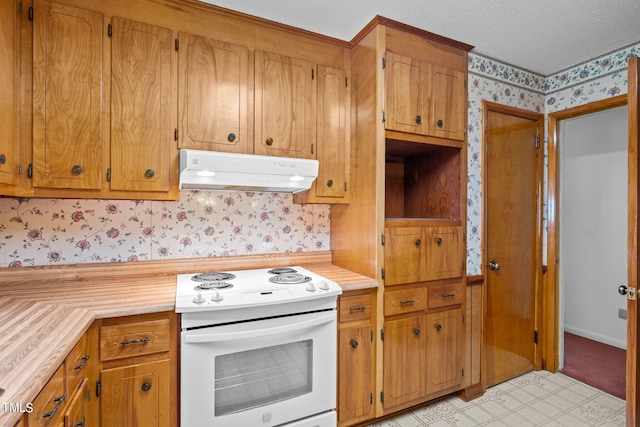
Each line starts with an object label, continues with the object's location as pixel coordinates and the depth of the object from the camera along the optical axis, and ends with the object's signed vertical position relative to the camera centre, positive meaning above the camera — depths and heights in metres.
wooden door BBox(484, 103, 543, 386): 2.52 -0.18
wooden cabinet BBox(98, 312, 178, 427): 1.38 -0.70
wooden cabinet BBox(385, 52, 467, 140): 2.01 +0.74
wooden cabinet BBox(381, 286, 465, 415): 2.01 -0.93
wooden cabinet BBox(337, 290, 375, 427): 1.88 -0.85
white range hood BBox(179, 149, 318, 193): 1.68 +0.22
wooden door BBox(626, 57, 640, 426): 1.65 -0.13
